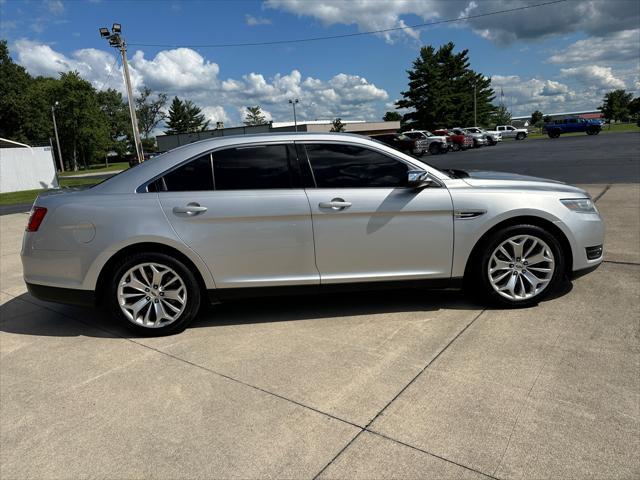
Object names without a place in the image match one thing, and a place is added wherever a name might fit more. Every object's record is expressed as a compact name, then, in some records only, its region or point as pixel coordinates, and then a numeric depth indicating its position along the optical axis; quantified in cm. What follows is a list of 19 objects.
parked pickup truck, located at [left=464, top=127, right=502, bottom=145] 4244
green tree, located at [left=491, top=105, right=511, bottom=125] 8726
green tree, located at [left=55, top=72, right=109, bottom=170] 6372
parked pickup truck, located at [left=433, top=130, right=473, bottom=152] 3775
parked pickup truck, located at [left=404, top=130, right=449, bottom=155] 3403
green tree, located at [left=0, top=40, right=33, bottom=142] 5347
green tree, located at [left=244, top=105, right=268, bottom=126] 11394
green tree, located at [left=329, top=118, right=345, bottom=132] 5672
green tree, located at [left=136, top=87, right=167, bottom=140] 9712
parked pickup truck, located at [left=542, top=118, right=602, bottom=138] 4353
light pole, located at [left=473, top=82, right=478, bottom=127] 7262
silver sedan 371
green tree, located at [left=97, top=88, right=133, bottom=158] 8238
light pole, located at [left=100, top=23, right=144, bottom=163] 2398
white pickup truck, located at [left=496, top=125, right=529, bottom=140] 5622
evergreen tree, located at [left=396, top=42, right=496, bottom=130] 6794
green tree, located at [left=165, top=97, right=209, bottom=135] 10312
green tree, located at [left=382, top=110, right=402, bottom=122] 10881
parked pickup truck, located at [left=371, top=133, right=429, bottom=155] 3179
